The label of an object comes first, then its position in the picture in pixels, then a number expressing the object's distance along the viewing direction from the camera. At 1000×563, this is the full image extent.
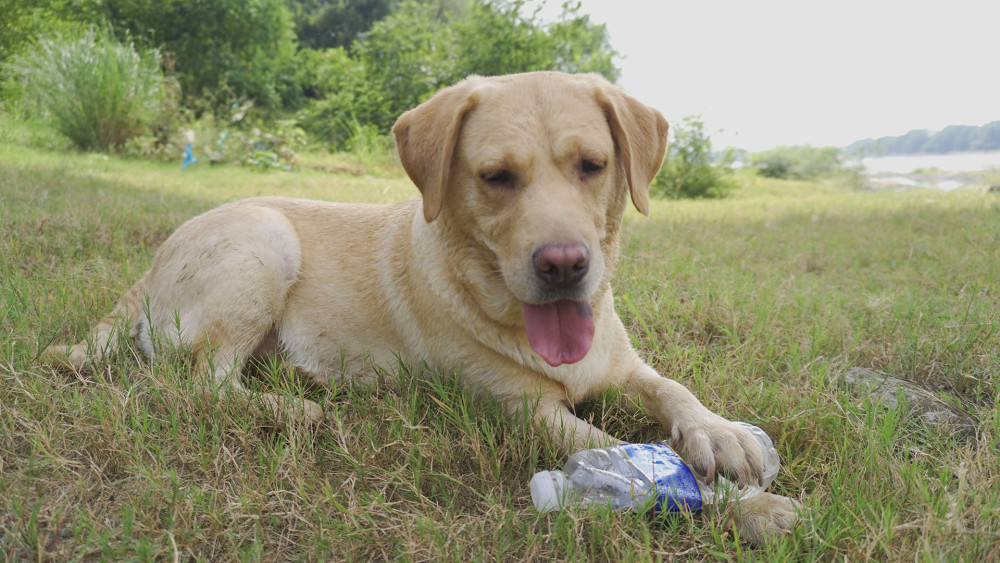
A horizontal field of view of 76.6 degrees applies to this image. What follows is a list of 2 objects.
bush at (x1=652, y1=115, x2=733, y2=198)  11.66
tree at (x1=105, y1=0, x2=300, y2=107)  18.66
